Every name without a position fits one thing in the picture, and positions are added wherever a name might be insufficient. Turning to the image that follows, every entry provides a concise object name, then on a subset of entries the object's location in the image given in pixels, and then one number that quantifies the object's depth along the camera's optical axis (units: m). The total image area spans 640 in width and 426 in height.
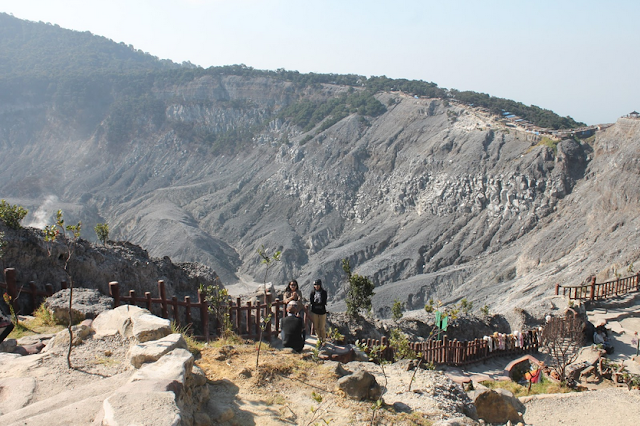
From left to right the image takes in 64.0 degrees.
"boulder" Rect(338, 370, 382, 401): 6.52
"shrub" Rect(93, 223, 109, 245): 23.88
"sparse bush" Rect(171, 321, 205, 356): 7.22
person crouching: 8.32
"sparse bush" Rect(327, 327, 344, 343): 8.99
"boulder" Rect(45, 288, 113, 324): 8.40
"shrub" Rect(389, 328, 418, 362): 9.17
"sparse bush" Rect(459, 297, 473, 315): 19.11
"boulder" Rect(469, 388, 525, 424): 8.82
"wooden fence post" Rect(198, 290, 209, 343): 9.54
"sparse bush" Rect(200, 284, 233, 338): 9.13
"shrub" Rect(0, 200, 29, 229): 12.09
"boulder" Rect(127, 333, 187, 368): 5.76
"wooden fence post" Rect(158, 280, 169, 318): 9.34
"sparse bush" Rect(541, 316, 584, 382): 12.45
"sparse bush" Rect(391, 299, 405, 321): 20.03
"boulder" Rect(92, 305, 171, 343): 6.54
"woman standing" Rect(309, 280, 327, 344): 9.29
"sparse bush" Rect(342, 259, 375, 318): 19.55
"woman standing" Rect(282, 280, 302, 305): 8.94
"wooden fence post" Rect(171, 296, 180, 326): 9.36
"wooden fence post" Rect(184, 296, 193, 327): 9.68
